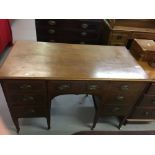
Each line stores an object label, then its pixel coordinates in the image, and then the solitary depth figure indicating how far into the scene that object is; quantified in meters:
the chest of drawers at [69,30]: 1.99
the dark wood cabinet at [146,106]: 1.43
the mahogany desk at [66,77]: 1.20
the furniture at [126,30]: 1.99
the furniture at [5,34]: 2.59
